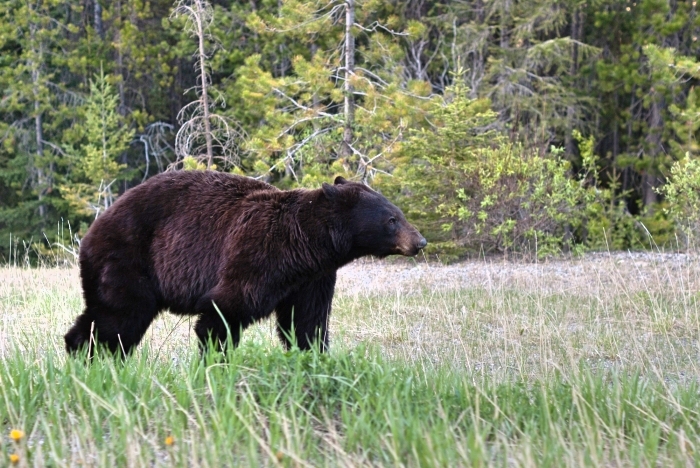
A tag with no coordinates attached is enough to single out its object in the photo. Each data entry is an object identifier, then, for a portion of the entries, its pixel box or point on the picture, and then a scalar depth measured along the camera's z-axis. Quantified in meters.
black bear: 5.65
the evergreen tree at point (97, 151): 22.80
